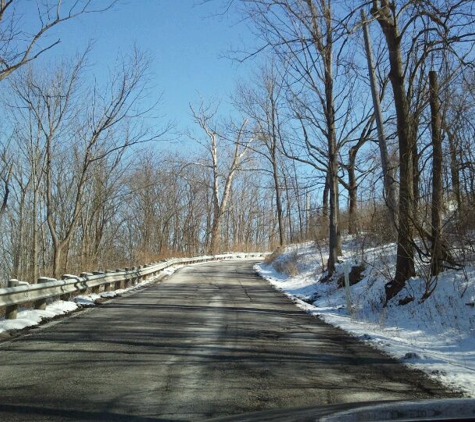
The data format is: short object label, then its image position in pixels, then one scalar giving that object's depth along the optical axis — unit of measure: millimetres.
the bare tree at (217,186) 45812
